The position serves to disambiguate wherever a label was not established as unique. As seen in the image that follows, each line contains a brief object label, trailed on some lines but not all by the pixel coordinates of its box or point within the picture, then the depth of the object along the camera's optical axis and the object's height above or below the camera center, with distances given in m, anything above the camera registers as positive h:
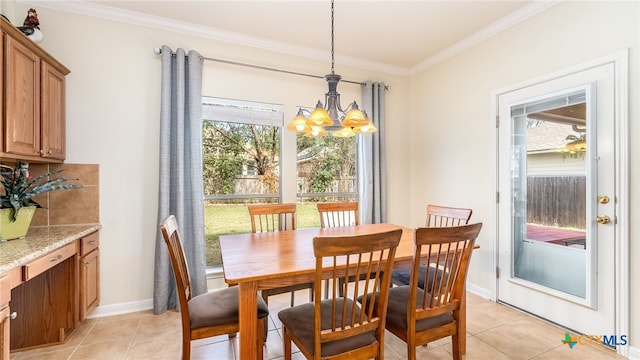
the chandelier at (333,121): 1.93 +0.40
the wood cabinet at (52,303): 2.14 -0.93
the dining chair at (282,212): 2.42 -0.32
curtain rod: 2.83 +1.27
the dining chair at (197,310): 1.62 -0.78
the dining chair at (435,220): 2.35 -0.36
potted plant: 1.92 -0.14
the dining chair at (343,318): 1.33 -0.75
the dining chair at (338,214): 2.90 -0.36
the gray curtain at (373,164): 3.68 +0.20
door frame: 2.04 -0.07
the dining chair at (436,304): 1.56 -0.74
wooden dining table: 1.46 -0.48
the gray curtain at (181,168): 2.73 +0.12
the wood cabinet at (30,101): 1.87 +0.58
